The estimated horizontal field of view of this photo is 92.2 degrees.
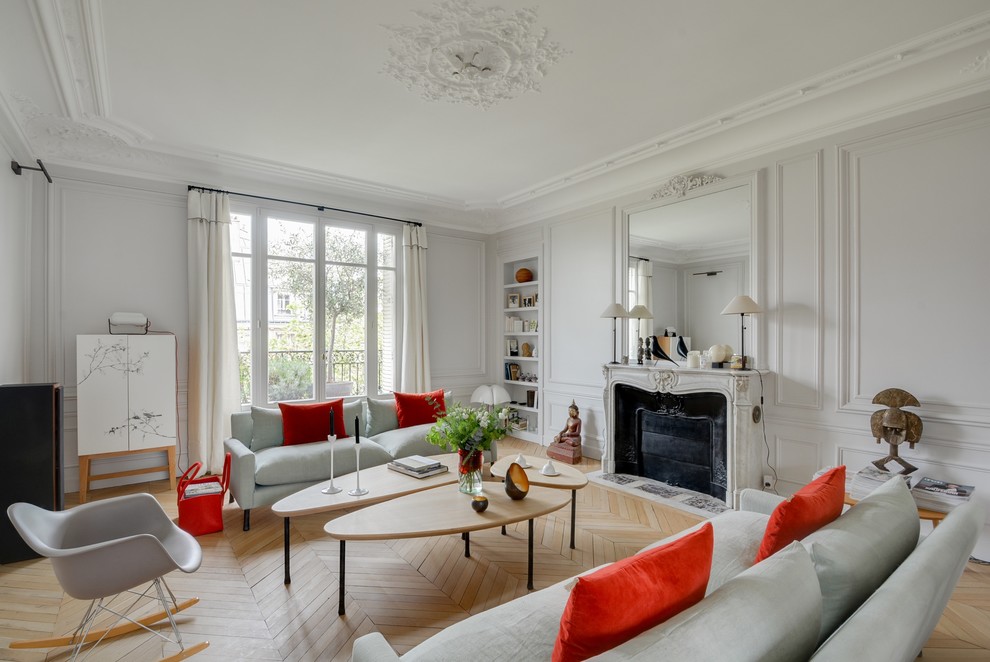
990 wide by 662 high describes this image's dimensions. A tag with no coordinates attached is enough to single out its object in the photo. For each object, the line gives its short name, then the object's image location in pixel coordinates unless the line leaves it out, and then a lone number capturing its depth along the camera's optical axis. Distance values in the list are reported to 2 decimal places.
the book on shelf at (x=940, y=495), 2.61
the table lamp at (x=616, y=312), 4.57
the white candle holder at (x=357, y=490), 2.74
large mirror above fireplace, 3.88
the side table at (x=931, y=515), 2.57
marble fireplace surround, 3.60
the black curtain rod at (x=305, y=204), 4.43
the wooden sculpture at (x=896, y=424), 2.87
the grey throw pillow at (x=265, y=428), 3.89
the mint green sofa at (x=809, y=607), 0.98
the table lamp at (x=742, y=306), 3.59
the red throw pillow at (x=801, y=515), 1.53
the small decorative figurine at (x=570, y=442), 5.02
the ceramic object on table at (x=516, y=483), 2.69
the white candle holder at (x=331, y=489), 2.77
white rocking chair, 1.79
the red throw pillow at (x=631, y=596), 1.02
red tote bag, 3.17
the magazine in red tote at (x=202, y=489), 3.19
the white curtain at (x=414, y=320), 5.63
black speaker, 2.78
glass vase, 2.73
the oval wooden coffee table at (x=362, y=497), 2.54
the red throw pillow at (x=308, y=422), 3.98
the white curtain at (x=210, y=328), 4.36
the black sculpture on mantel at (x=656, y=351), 4.39
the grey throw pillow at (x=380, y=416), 4.54
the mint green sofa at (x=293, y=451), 3.36
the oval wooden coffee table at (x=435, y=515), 2.27
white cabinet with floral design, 3.78
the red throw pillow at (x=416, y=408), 4.62
